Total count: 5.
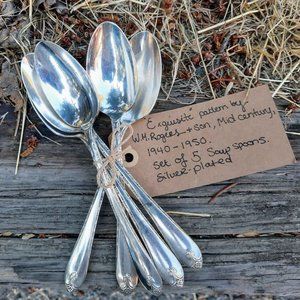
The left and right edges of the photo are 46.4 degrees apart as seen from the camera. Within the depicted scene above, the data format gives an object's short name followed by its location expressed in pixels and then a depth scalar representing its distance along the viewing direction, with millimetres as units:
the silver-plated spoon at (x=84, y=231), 222
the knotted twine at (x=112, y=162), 226
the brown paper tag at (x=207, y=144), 239
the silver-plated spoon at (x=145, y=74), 241
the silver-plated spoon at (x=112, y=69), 238
